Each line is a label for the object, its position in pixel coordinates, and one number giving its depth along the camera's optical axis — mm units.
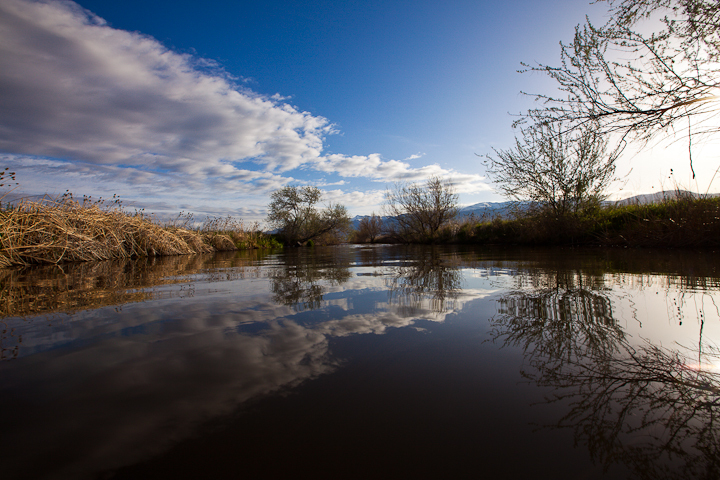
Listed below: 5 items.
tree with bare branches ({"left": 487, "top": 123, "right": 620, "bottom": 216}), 11031
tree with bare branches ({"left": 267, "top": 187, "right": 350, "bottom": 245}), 27438
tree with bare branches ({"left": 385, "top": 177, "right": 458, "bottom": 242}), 24500
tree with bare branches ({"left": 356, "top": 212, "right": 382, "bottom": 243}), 37688
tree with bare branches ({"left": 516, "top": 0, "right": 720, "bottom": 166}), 3688
